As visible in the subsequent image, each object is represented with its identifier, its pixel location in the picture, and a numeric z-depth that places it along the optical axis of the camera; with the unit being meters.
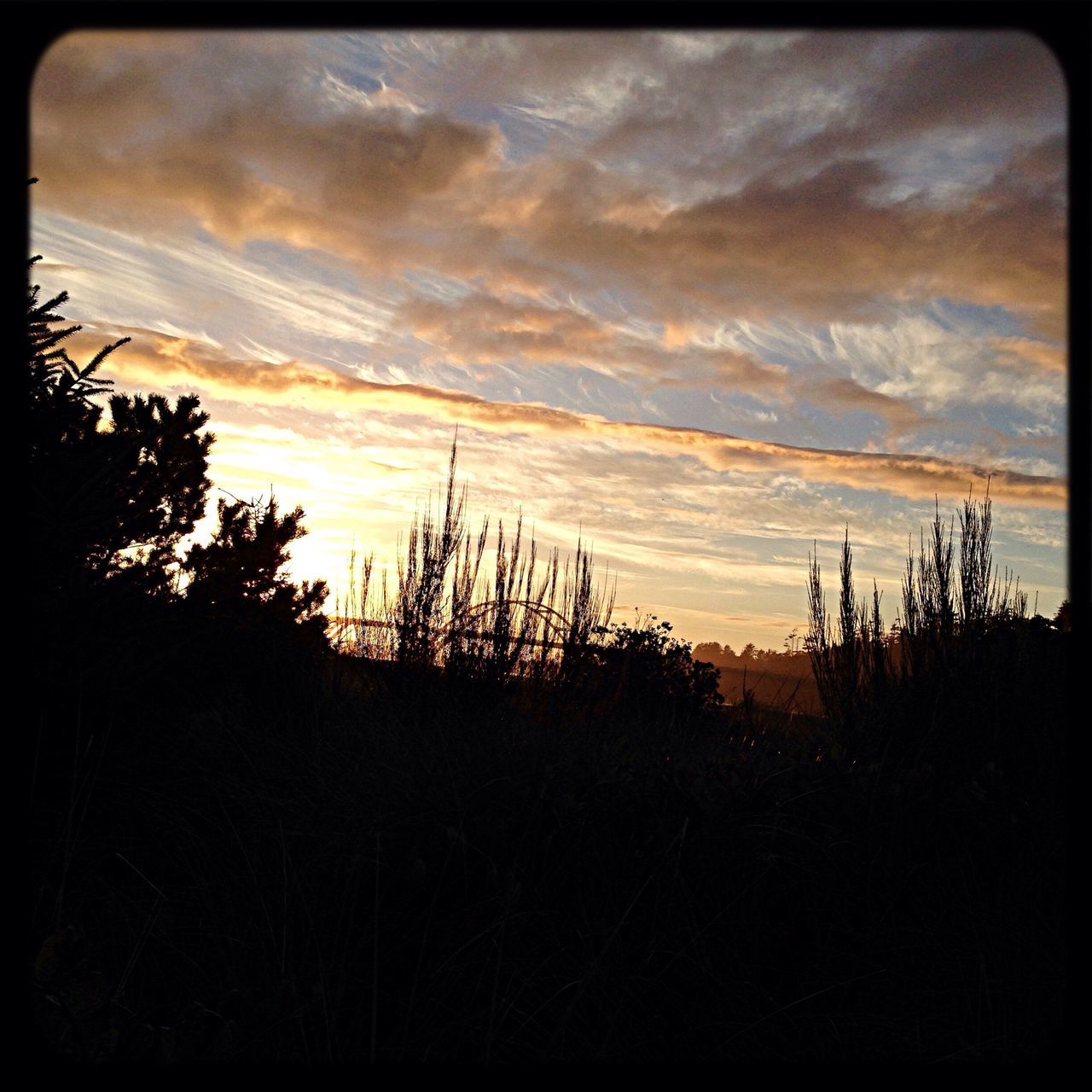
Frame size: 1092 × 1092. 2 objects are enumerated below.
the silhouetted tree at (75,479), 4.52
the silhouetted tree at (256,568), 9.71
